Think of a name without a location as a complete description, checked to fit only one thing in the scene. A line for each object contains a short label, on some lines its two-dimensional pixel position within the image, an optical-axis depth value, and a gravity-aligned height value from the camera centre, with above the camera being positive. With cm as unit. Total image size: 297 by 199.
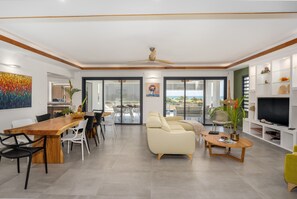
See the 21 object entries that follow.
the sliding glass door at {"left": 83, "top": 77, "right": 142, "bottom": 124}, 647 +9
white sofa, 290 -85
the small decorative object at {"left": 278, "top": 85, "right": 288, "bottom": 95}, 367 +27
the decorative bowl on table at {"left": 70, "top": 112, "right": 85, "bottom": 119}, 369 -43
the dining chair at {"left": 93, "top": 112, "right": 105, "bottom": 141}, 394 -53
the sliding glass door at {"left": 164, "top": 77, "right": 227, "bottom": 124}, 640 +19
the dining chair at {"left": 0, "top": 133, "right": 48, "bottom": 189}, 206 -81
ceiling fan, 367 +112
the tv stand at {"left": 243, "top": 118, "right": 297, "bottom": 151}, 344 -93
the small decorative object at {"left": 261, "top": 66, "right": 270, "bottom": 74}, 414 +87
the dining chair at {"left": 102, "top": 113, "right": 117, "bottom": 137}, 439 -72
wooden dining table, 243 -59
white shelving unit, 343 +28
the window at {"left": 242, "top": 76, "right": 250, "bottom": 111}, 547 +34
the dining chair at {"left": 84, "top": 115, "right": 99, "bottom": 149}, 337 -55
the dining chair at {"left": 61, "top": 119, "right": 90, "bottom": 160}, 293 -79
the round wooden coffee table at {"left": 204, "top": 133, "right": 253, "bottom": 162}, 283 -89
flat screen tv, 360 -28
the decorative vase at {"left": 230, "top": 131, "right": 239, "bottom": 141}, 310 -81
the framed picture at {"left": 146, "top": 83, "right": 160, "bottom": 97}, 634 +42
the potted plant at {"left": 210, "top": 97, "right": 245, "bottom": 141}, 300 -35
